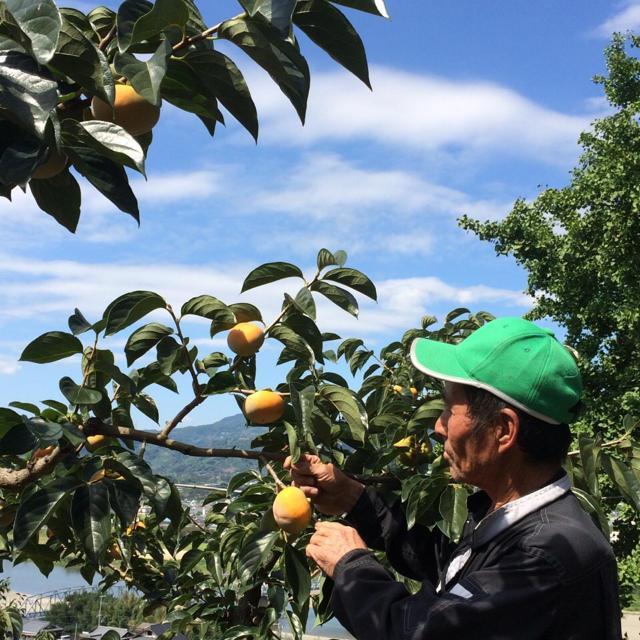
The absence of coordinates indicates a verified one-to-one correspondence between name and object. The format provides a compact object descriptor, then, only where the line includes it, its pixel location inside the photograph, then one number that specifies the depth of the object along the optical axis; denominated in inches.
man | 43.3
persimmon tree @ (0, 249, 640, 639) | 57.8
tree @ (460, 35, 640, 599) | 433.1
